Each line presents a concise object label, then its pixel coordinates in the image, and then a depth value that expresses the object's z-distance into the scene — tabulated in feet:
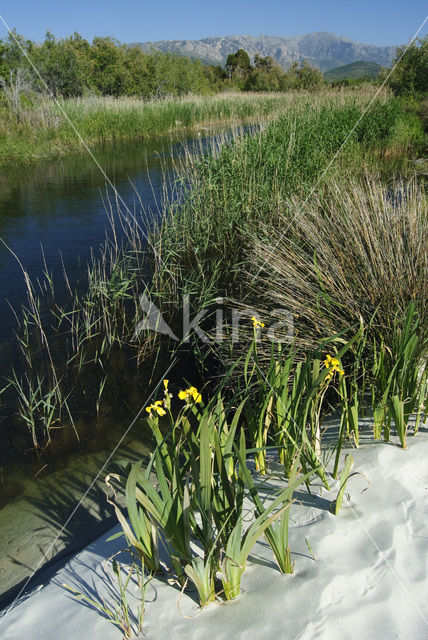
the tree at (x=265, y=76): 108.75
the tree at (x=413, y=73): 55.16
